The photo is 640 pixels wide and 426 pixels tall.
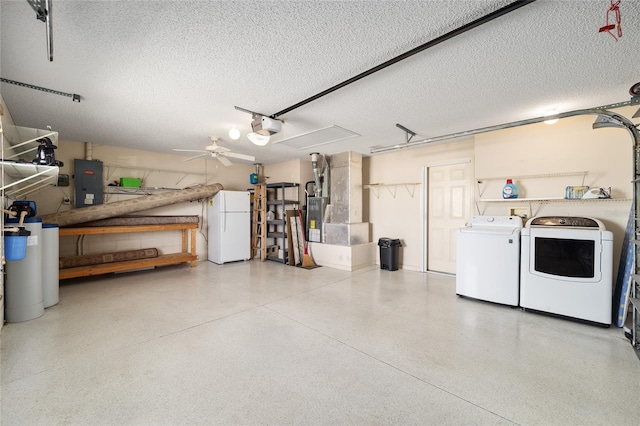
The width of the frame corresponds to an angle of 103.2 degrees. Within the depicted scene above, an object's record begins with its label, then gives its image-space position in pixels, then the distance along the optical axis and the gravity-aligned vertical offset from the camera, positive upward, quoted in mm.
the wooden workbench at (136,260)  4246 -950
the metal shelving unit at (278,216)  6281 -106
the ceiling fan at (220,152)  4156 +1015
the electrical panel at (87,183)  4766 +544
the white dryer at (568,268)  2747 -634
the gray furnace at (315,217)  6062 -118
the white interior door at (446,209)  4793 +73
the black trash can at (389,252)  5332 -847
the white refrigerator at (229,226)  5965 -352
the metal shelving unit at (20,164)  2260 +428
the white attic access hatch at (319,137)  4086 +1321
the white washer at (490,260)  3305 -647
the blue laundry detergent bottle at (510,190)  3725 +338
